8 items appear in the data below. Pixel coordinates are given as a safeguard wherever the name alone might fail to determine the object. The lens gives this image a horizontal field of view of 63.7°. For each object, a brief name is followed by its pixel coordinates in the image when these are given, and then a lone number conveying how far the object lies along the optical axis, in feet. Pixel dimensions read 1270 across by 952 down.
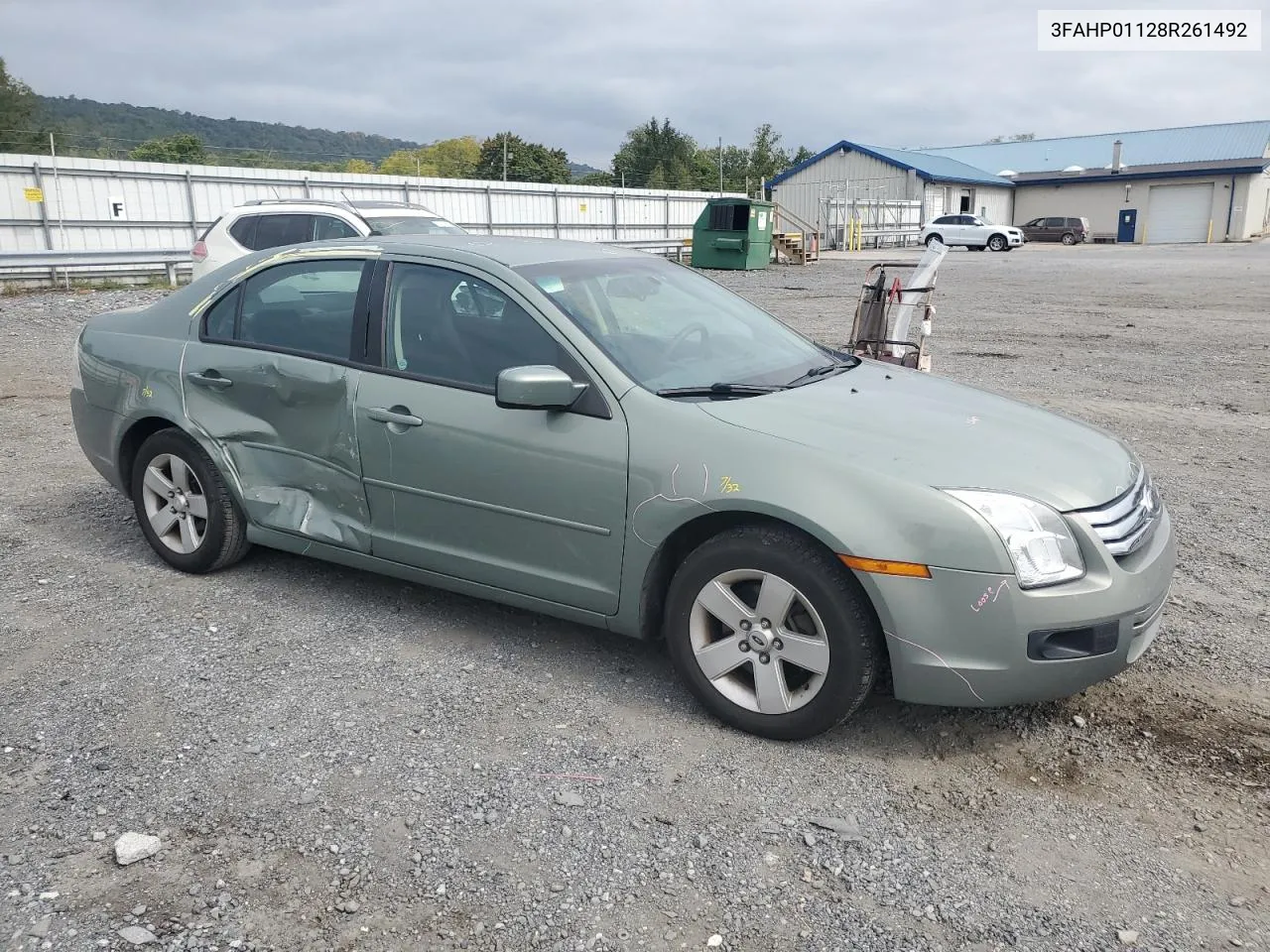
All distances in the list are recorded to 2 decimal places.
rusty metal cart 28.02
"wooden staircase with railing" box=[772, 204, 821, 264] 107.14
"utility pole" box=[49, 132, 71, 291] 70.10
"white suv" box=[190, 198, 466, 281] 37.81
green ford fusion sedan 10.29
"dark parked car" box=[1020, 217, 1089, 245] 168.04
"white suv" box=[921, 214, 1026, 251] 145.79
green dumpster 92.12
